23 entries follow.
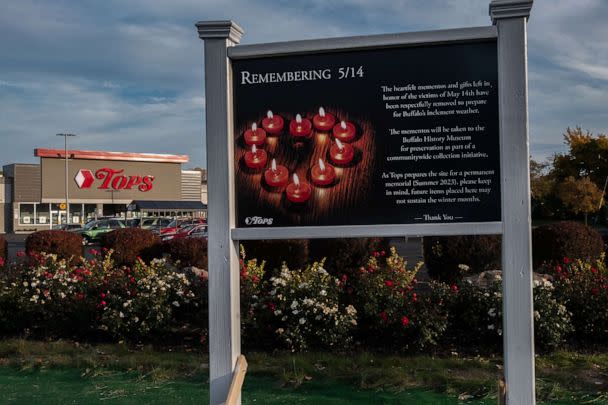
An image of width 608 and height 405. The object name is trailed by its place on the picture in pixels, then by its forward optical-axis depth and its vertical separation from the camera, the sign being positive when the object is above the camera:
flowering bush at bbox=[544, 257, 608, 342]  6.95 -0.87
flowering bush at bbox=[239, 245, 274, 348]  7.20 -1.00
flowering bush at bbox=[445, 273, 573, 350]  6.65 -1.00
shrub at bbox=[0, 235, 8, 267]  10.17 -0.27
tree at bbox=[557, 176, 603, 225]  41.60 +1.81
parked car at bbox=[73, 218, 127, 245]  34.53 +0.14
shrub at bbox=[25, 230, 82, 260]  10.35 -0.22
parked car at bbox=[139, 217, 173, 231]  40.00 +0.43
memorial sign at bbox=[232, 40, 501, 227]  3.90 +0.55
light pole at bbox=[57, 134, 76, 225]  53.92 +3.26
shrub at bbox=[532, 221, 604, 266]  9.34 -0.31
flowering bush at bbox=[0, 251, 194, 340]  7.50 -0.82
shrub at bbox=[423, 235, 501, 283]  9.62 -0.45
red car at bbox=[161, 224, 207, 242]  33.14 -0.10
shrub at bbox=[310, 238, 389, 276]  9.49 -0.39
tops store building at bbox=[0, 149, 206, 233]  57.09 +3.86
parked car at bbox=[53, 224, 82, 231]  41.98 +0.27
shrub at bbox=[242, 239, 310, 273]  9.64 -0.38
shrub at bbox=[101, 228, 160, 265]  10.55 -0.24
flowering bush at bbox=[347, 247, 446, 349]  6.79 -0.92
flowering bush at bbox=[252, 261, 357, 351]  6.88 -0.94
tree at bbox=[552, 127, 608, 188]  46.47 +4.60
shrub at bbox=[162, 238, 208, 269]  10.21 -0.38
